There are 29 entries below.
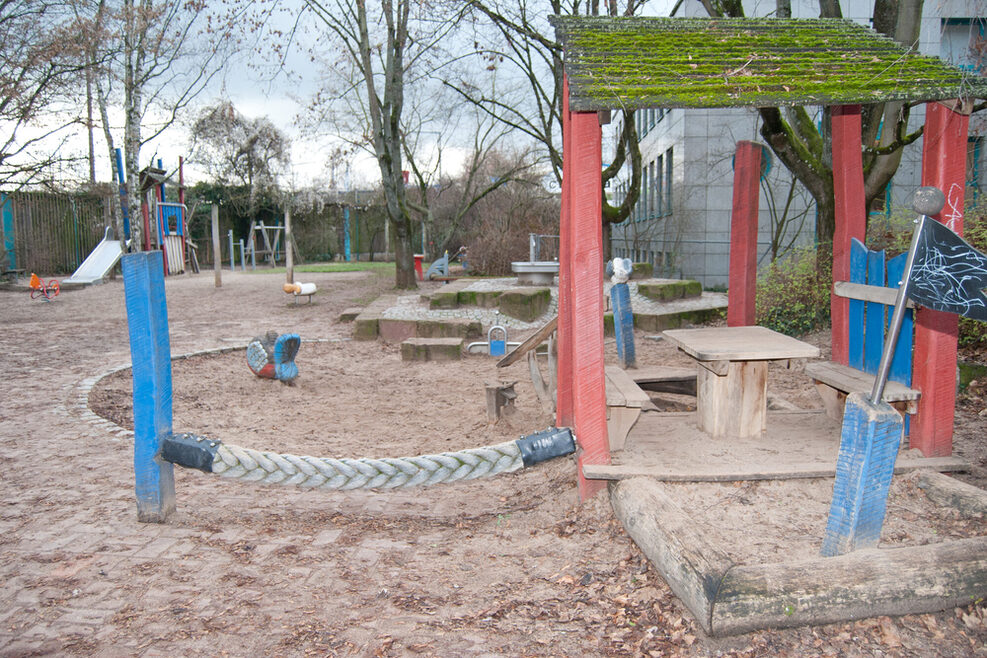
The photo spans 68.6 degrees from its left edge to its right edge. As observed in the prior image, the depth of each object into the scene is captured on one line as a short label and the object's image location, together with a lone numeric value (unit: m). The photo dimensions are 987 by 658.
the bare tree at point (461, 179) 22.23
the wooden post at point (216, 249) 17.59
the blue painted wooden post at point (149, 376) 3.64
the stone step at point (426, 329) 10.08
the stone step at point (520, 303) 11.65
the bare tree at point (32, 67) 10.81
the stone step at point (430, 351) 8.91
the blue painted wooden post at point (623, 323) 6.51
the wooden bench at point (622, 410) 4.04
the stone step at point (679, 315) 11.35
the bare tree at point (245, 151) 28.30
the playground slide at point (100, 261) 18.84
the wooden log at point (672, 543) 2.60
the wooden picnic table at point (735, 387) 4.30
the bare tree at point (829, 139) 7.67
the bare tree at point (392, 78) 14.79
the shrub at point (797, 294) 9.20
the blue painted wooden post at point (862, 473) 2.51
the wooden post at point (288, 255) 15.41
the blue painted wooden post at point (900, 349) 4.07
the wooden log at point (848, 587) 2.56
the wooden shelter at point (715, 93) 3.50
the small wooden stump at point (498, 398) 5.88
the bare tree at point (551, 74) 14.16
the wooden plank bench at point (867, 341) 4.04
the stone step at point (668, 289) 12.92
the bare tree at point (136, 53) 14.61
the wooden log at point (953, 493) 3.27
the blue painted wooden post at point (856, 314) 4.50
